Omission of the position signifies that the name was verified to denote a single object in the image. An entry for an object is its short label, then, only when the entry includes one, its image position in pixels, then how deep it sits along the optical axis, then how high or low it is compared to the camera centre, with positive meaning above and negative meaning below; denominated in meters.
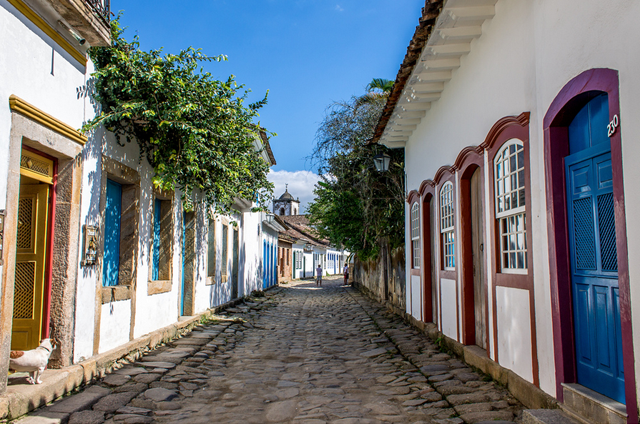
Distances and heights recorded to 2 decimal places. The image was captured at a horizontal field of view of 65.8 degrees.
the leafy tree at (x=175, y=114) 5.87 +1.91
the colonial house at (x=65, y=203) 4.12 +0.67
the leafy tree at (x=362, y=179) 12.12 +2.09
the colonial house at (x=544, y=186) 3.06 +0.61
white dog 4.18 -0.82
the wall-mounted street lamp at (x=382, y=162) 10.83 +2.16
